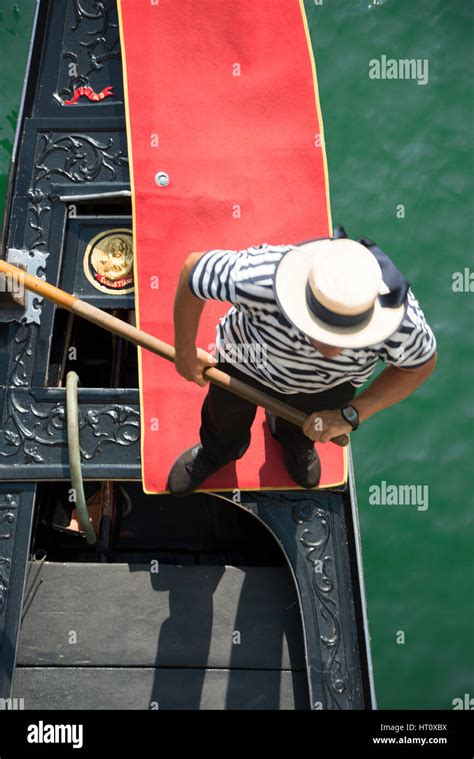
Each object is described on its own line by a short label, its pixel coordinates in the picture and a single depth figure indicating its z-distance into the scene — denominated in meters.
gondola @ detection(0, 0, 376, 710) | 6.82
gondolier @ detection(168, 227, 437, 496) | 4.84
